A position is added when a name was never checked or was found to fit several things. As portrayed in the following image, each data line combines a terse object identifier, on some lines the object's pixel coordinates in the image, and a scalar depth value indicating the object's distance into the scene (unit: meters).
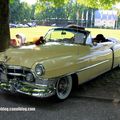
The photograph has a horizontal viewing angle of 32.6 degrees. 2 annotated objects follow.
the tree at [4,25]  7.19
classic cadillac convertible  3.95
